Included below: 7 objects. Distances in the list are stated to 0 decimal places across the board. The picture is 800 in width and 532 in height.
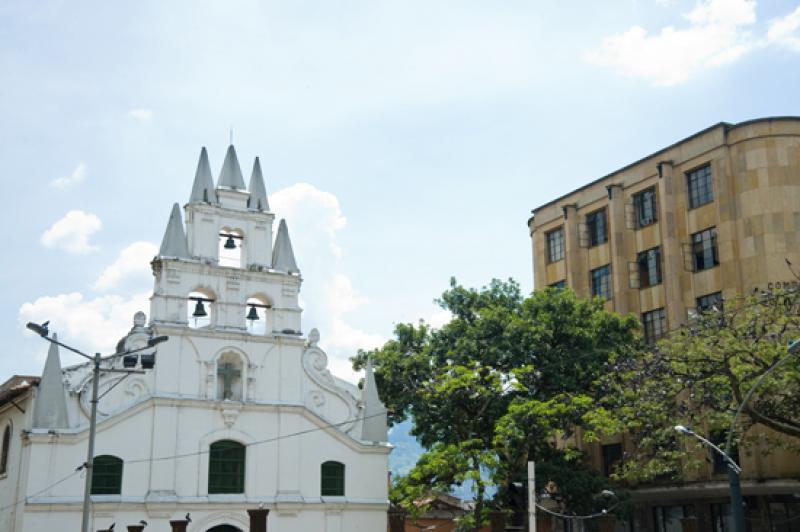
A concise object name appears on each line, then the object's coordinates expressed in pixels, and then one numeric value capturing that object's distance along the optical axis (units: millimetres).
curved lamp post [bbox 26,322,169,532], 23641
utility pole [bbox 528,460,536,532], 25103
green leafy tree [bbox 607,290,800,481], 26953
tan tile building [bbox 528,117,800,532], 36969
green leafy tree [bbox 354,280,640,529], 34438
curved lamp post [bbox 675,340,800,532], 19922
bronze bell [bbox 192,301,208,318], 36812
